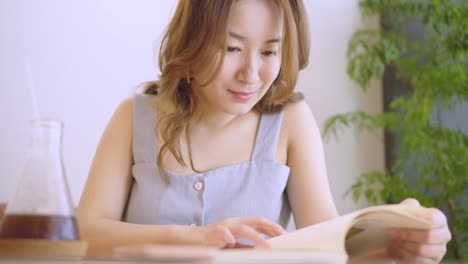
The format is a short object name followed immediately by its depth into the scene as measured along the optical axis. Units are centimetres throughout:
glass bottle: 103
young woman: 162
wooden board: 101
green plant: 307
